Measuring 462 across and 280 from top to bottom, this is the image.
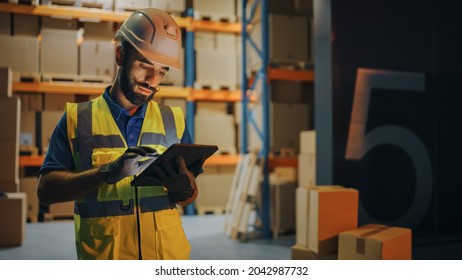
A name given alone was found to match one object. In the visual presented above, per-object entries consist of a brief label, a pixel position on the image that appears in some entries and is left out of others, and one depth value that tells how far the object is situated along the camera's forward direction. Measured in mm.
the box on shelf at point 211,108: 8555
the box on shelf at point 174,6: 6976
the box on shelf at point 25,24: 6379
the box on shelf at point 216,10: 8008
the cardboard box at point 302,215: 4207
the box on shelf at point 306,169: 6332
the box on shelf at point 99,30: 7176
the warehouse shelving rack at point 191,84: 5988
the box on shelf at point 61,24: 6345
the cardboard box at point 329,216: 3975
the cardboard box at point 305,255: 3990
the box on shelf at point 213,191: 8125
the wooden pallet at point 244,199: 6348
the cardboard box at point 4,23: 4949
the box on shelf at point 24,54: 5823
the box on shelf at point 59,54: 6598
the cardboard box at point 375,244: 3463
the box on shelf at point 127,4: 4121
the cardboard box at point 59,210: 6824
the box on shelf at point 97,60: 7055
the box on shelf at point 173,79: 7715
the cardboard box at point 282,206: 6668
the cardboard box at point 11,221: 5496
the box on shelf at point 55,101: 7312
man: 1861
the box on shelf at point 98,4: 5516
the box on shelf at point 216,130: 8133
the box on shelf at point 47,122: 6984
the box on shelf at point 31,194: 6973
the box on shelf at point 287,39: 6812
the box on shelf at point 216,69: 7980
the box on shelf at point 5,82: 5492
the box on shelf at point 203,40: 8227
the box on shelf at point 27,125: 7020
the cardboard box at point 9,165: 5688
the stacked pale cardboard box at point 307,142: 6305
